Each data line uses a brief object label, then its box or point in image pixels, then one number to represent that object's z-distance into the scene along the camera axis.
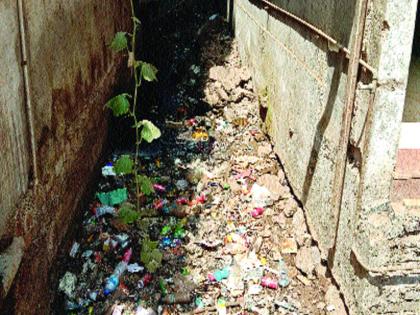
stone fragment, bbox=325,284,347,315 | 3.49
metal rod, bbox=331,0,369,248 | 3.01
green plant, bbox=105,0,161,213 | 3.97
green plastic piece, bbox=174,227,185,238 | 4.38
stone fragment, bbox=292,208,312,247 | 4.21
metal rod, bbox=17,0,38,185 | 2.77
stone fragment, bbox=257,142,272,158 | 5.72
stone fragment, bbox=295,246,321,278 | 3.95
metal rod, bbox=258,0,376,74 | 2.99
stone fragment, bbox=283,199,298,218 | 4.57
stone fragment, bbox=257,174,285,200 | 4.89
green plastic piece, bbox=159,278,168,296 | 3.78
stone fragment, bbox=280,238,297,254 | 4.21
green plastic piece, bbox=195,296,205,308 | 3.69
